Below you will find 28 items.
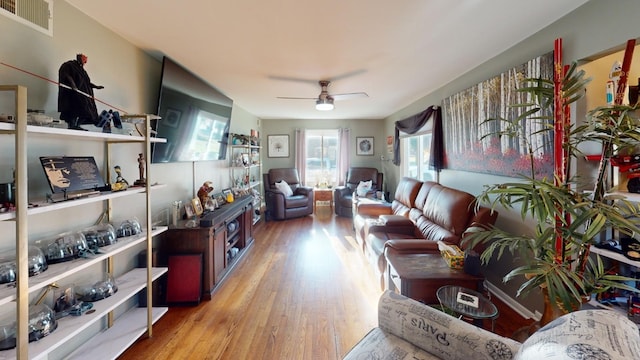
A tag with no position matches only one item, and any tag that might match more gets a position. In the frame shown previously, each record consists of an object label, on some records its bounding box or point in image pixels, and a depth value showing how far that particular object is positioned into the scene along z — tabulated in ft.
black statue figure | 4.97
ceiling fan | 11.07
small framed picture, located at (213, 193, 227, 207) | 11.23
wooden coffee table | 6.42
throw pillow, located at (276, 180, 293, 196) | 19.62
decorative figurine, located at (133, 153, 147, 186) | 6.58
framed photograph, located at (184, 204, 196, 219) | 9.42
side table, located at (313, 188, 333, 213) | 22.20
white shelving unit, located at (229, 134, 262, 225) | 15.73
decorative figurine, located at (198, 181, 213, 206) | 10.28
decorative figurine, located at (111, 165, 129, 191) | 5.84
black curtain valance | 12.32
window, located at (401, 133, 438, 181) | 14.87
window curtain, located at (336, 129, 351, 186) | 22.58
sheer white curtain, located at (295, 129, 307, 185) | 22.65
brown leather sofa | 8.01
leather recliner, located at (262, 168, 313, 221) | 18.98
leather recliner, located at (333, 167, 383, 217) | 19.83
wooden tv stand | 8.52
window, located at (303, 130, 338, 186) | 23.31
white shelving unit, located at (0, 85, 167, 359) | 3.60
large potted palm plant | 3.88
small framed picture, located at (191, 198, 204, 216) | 9.57
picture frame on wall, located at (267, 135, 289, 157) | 22.86
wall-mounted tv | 8.03
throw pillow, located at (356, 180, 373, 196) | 18.76
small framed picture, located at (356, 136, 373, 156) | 23.03
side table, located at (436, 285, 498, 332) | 4.91
